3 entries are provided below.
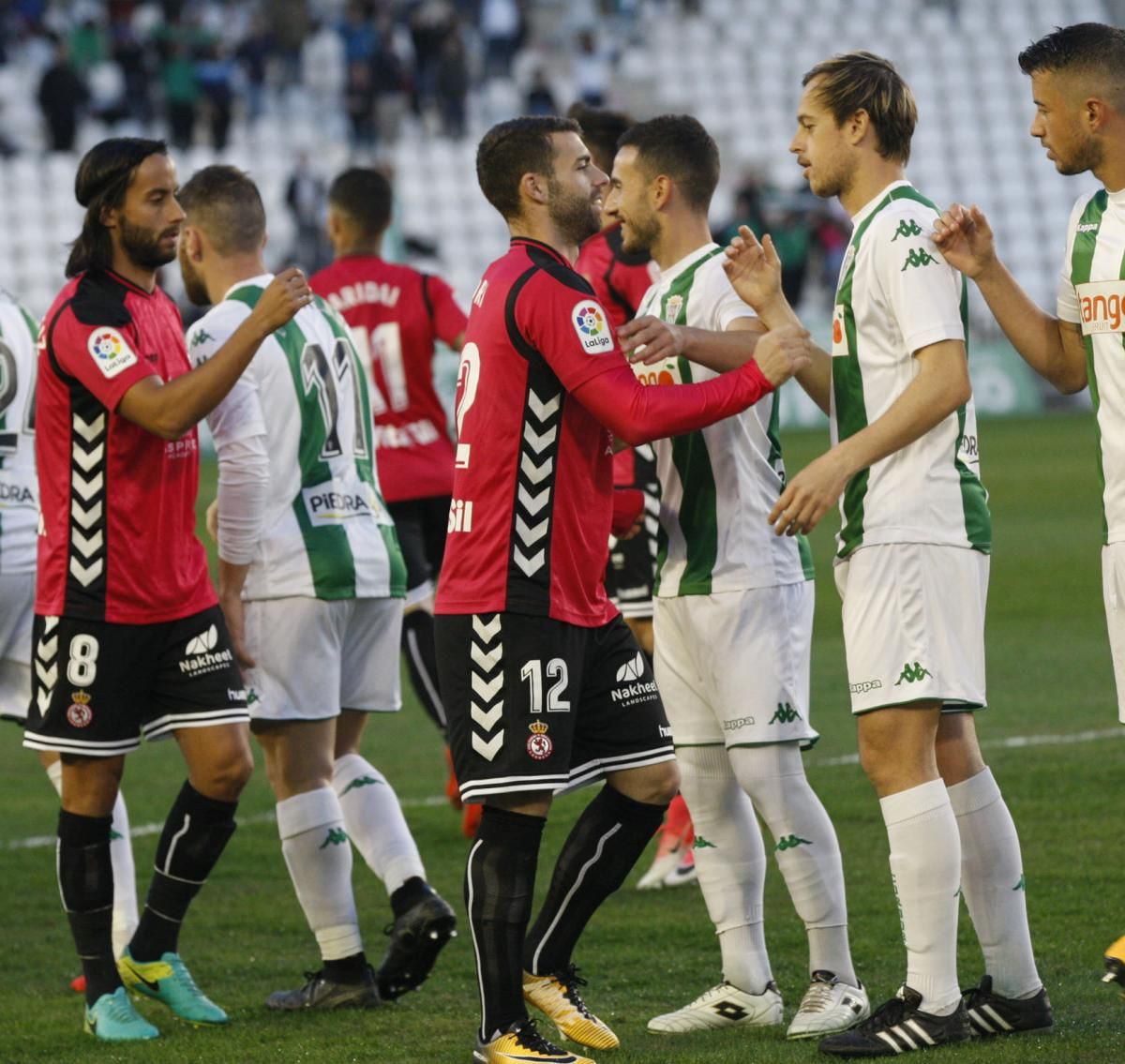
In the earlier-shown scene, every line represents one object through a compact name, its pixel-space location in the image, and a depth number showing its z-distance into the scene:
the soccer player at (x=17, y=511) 12.71
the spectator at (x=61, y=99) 51.19
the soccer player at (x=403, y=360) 16.03
